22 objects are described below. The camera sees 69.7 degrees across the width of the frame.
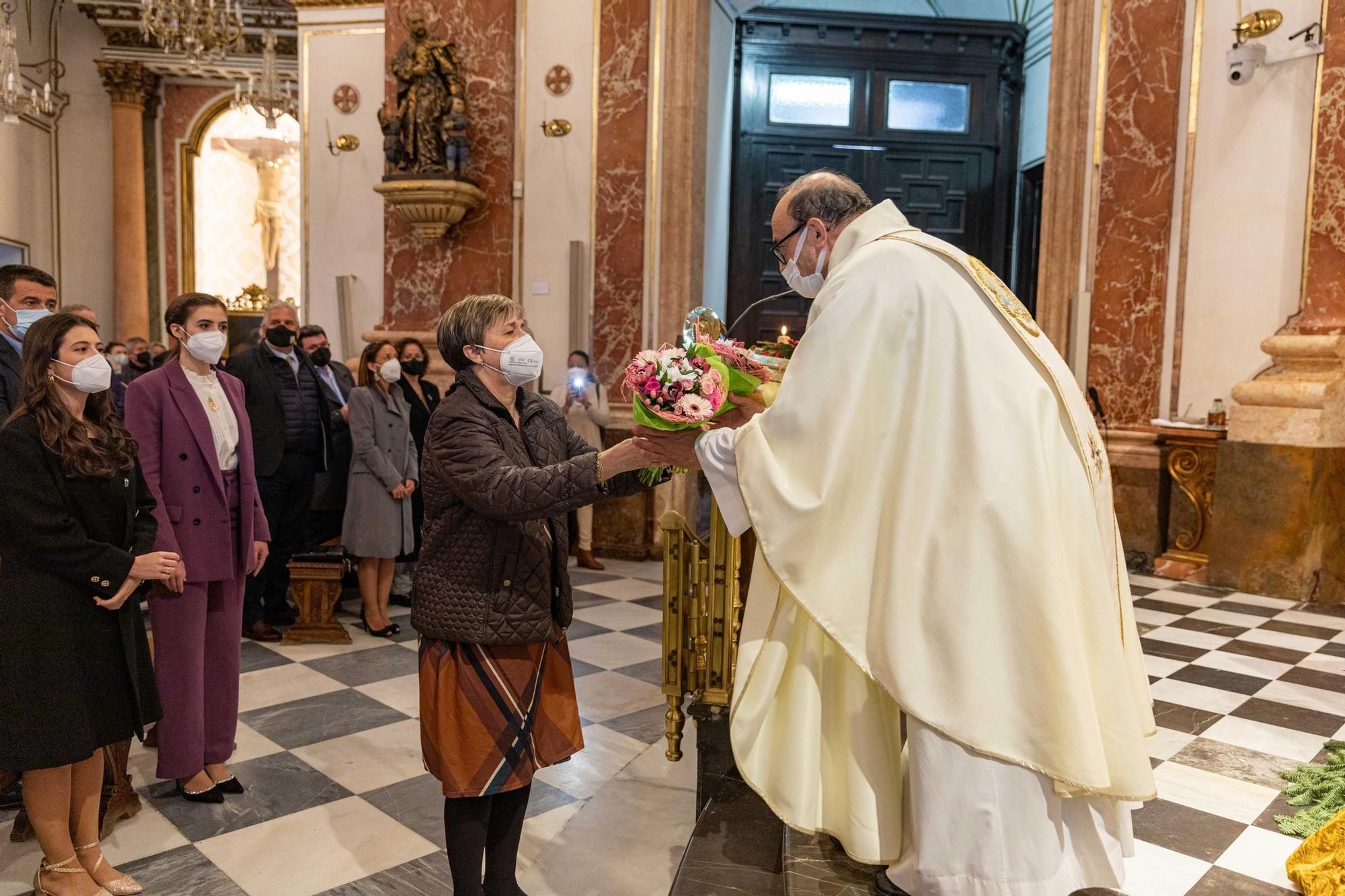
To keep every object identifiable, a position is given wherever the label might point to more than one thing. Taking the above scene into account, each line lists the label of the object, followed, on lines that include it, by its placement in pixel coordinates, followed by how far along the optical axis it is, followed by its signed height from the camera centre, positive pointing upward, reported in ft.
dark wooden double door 33.73 +7.24
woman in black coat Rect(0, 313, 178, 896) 8.05 -2.21
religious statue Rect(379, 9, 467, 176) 25.58 +6.35
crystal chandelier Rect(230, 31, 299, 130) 26.73 +6.98
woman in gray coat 17.24 -2.48
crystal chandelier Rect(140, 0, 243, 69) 28.27 +9.37
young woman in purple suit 10.43 -2.24
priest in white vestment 6.03 -1.55
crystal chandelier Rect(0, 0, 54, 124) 26.99 +7.23
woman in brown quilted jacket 7.38 -1.90
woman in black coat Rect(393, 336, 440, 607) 19.26 -1.14
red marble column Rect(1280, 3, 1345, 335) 20.62 +3.41
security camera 21.58 +6.80
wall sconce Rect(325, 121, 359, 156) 30.22 +6.17
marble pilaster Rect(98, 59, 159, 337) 42.65 +6.13
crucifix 43.45 +6.15
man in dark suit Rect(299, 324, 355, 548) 18.28 -1.98
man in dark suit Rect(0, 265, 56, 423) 10.68 +0.27
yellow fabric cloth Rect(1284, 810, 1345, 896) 7.87 -4.15
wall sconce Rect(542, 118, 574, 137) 26.14 +5.92
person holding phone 23.53 -1.48
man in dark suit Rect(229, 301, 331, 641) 16.39 -1.77
